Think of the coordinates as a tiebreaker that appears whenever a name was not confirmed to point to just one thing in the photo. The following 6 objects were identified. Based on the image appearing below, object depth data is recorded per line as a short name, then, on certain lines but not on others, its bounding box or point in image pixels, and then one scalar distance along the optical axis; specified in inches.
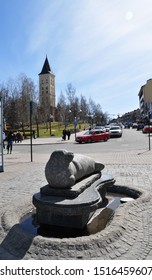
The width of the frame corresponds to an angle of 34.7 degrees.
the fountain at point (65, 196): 163.8
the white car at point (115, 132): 1454.2
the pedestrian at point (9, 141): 831.1
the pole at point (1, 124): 449.1
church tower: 4800.7
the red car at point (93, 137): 1153.9
